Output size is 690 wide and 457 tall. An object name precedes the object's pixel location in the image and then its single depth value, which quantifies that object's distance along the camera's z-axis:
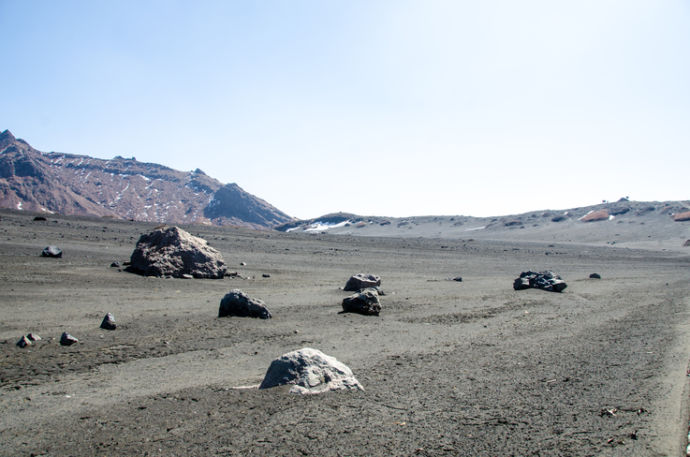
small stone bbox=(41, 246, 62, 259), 15.09
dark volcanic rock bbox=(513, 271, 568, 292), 14.30
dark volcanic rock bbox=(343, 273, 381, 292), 13.39
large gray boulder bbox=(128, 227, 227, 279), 13.74
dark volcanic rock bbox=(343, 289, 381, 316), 9.79
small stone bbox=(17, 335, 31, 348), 6.18
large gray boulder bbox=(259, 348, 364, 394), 4.62
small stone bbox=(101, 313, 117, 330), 7.43
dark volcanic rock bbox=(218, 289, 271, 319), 8.92
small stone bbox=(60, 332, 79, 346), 6.39
